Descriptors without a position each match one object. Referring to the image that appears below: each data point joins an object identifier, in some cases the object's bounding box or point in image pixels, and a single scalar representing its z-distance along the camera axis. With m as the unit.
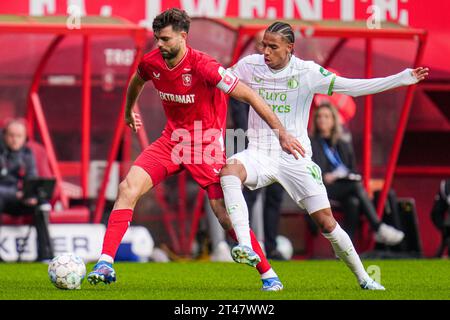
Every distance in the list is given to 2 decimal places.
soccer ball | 9.48
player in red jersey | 9.34
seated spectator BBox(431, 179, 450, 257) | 15.08
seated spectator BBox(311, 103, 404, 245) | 14.65
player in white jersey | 9.36
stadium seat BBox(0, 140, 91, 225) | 14.27
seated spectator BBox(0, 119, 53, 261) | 13.84
